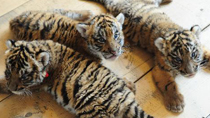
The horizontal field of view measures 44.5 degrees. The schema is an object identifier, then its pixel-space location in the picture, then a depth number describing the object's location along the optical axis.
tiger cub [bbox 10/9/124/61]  2.12
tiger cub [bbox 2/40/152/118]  1.86
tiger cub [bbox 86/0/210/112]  2.04
